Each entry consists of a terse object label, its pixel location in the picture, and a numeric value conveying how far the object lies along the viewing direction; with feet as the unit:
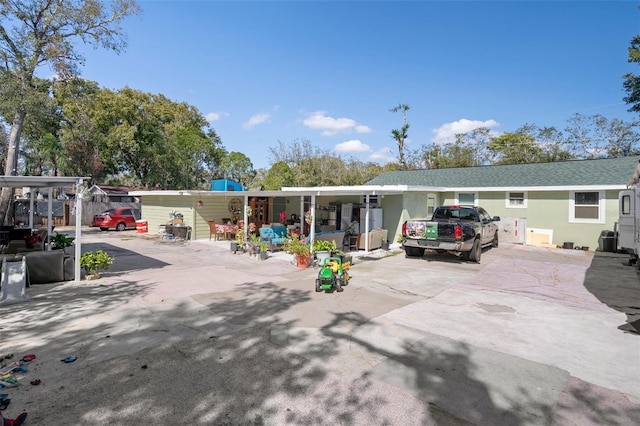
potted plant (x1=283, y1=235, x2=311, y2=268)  31.96
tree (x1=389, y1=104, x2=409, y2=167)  124.26
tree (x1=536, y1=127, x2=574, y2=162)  105.81
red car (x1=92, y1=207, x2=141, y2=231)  66.54
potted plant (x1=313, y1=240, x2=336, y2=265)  31.58
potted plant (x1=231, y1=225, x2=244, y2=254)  40.63
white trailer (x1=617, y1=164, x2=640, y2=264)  26.50
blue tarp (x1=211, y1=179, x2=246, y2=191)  53.52
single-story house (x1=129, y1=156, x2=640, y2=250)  44.60
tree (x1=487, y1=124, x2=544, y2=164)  107.55
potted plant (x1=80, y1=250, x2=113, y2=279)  25.95
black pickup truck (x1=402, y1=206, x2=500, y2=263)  32.65
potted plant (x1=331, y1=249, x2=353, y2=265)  29.03
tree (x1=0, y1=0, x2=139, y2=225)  38.29
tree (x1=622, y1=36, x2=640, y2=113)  62.00
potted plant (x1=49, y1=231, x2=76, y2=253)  31.10
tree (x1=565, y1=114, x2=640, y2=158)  100.42
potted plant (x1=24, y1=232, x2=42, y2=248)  32.60
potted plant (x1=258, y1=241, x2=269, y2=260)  36.45
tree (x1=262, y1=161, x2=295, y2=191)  90.39
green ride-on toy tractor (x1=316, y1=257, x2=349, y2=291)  23.04
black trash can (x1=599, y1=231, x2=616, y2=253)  42.80
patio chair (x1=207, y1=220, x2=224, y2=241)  51.41
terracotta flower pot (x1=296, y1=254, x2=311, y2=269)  32.17
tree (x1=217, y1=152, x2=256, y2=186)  104.11
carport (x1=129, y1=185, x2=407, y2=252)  36.01
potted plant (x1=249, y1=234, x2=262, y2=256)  37.79
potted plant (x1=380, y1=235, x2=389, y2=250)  42.73
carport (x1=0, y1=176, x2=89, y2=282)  23.36
